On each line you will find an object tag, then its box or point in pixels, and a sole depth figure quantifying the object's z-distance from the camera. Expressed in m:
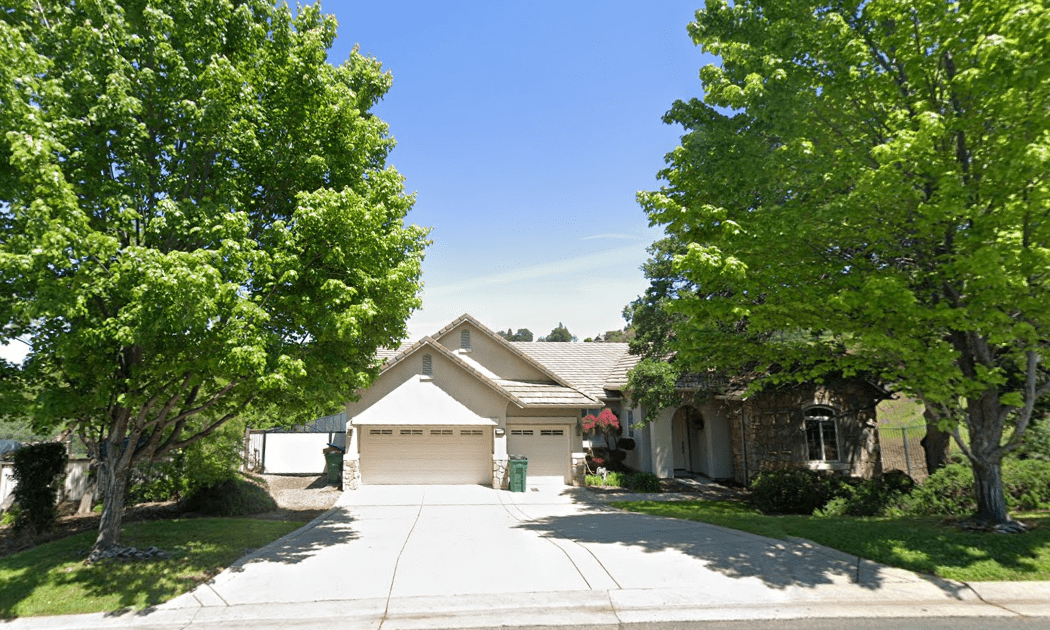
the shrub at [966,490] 12.38
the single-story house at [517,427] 18.62
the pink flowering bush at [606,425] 20.56
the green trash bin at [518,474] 18.16
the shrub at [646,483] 18.86
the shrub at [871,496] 13.52
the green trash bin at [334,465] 20.39
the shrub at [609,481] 19.83
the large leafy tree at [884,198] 8.20
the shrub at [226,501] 14.08
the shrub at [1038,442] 14.40
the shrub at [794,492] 15.04
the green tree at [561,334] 89.55
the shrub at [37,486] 11.27
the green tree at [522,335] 100.43
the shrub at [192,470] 13.27
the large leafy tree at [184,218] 7.64
